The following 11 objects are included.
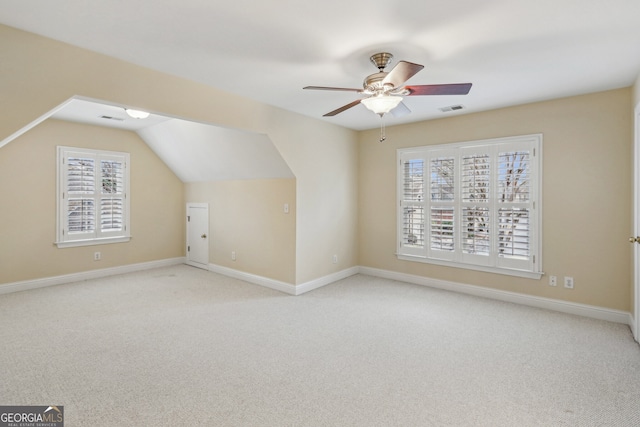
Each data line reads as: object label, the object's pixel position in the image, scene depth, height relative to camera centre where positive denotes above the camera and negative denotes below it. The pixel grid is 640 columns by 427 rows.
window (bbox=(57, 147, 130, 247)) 4.81 +0.23
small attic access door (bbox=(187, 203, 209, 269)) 5.77 -0.42
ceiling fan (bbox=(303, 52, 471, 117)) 2.27 +0.94
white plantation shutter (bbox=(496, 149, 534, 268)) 3.87 +0.06
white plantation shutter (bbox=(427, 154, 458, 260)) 4.46 +0.11
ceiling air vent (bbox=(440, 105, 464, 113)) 3.96 +1.32
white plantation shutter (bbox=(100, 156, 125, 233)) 5.23 +0.29
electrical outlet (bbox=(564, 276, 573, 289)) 3.64 -0.78
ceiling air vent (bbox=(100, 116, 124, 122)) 4.61 +1.37
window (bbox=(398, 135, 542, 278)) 3.87 +0.11
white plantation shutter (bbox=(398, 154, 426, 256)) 4.77 +0.10
